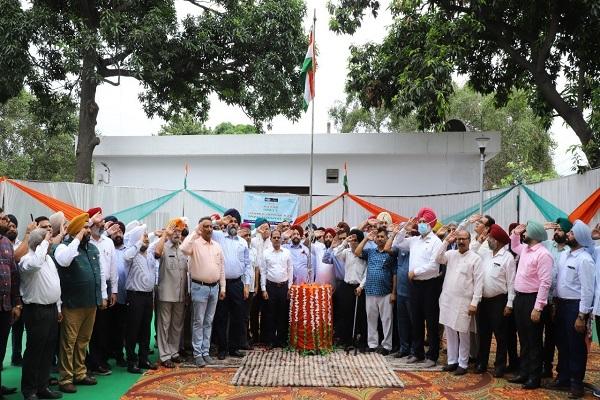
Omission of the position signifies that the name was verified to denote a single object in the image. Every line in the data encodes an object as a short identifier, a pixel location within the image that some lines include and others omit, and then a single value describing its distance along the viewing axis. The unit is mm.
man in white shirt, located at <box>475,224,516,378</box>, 5052
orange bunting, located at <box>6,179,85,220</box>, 6938
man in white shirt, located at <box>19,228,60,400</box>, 4062
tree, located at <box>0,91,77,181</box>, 18500
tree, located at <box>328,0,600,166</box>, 8977
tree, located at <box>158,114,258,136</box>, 25000
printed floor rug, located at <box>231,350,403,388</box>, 4785
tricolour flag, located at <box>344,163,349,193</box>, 10066
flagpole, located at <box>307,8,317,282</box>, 6225
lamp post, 9400
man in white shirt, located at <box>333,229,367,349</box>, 6152
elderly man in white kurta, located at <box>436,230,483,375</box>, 5152
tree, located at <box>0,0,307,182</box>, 10469
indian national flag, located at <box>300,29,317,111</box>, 6582
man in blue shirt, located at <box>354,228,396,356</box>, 5926
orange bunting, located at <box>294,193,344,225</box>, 9328
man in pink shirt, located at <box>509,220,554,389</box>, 4582
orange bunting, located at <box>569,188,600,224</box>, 5605
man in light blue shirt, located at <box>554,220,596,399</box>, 4320
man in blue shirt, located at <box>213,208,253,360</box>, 5707
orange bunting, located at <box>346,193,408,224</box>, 9094
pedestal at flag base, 5805
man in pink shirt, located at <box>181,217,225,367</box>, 5352
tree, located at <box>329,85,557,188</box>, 19328
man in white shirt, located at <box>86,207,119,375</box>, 4941
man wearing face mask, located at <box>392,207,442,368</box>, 5531
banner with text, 9680
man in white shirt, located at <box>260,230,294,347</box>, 6098
